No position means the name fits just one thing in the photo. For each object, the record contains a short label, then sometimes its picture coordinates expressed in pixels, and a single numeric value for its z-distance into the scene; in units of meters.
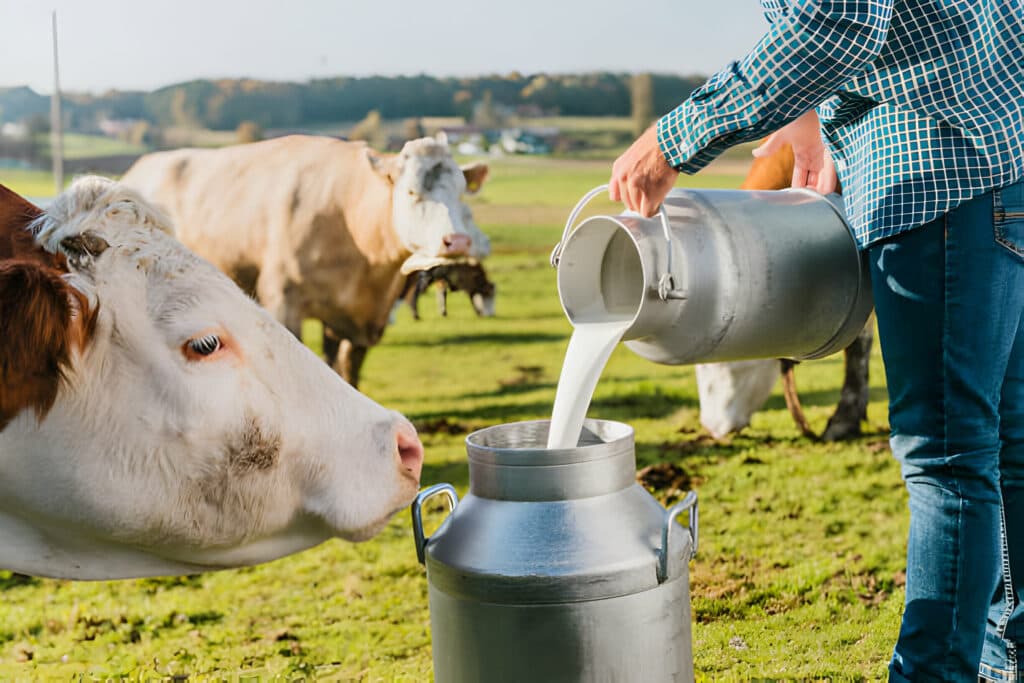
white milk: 1.75
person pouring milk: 1.64
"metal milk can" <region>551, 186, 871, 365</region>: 1.81
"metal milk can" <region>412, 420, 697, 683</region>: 1.52
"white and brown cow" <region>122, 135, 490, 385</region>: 4.32
